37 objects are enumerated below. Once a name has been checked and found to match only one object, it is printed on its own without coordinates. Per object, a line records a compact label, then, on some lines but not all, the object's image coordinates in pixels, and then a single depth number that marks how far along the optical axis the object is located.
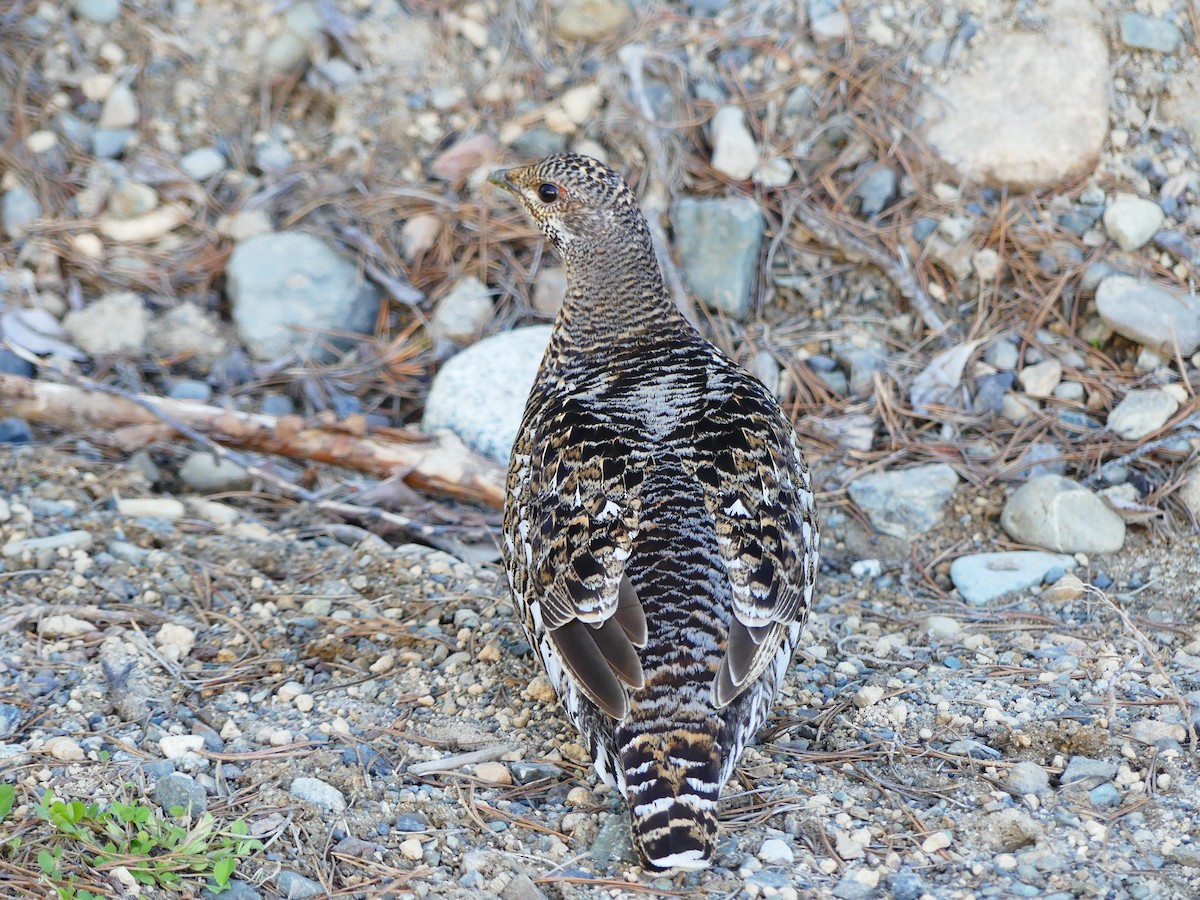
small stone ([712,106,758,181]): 12.84
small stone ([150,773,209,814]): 6.79
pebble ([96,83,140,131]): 13.97
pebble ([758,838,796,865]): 6.56
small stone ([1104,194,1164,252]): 11.79
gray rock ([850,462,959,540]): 10.68
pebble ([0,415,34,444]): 11.36
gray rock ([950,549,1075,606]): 9.70
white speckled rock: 11.46
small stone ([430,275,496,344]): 12.86
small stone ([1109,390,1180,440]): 10.80
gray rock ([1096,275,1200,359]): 11.18
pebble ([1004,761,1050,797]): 7.01
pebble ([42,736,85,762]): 7.12
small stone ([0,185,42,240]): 13.50
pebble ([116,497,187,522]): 10.30
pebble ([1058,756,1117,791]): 7.05
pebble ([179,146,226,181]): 13.84
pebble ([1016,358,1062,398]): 11.49
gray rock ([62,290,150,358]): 12.80
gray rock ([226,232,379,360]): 12.96
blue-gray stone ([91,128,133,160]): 13.88
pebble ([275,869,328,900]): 6.26
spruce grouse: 6.48
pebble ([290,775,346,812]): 6.92
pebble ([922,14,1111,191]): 12.20
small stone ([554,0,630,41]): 13.77
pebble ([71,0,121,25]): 14.19
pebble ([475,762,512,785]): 7.30
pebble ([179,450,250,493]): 11.20
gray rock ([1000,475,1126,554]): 9.99
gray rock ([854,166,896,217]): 12.61
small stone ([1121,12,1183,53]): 12.22
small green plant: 6.11
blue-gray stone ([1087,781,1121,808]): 6.87
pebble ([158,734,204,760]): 7.30
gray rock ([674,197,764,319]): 12.43
